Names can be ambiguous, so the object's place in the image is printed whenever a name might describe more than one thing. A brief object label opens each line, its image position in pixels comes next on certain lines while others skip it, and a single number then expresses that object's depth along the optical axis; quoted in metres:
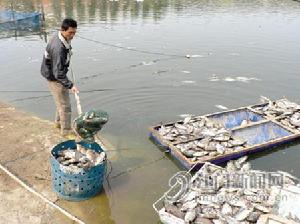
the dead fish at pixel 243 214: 5.95
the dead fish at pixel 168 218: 6.03
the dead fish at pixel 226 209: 6.11
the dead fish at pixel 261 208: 5.98
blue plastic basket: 6.55
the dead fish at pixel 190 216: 5.96
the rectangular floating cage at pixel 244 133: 8.31
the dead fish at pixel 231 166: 7.75
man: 7.67
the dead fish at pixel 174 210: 6.11
